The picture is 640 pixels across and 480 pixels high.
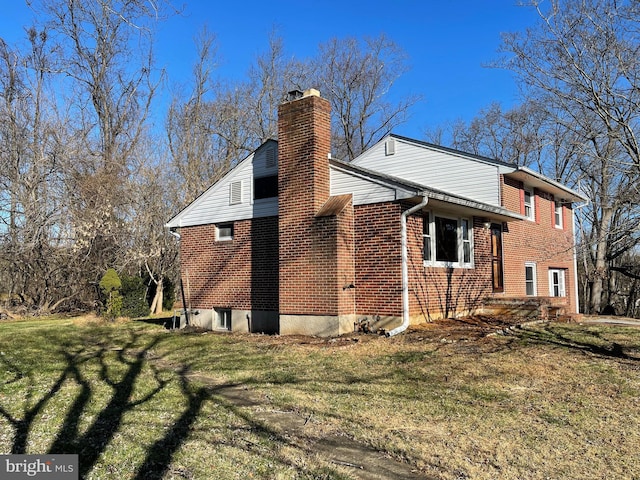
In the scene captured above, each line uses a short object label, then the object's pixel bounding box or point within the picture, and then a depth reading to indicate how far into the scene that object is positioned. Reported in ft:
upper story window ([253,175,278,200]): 41.88
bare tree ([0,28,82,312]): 59.36
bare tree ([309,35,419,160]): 102.47
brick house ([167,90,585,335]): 35.47
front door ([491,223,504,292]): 48.52
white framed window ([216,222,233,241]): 45.32
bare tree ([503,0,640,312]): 29.12
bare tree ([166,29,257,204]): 81.30
